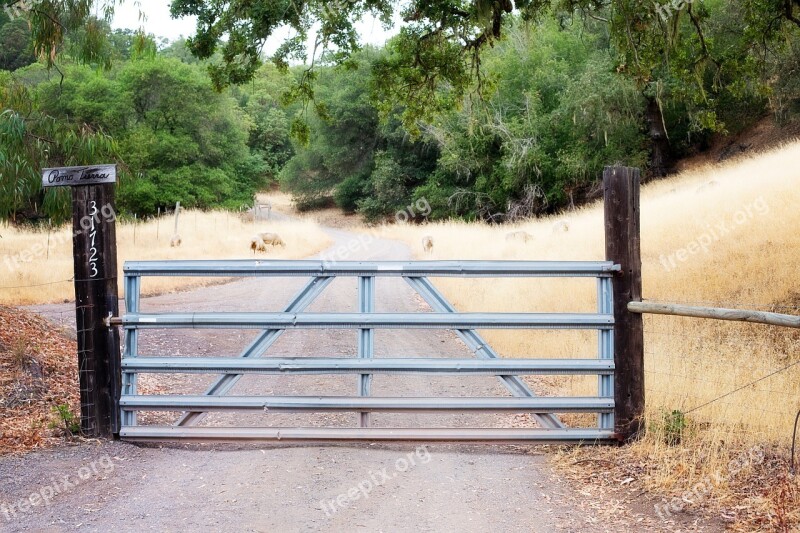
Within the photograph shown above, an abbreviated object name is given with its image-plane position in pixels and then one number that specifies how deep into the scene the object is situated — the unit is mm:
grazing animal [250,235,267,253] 26050
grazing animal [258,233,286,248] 27328
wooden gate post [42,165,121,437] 6109
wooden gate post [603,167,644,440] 5879
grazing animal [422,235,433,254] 27439
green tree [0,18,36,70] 48938
